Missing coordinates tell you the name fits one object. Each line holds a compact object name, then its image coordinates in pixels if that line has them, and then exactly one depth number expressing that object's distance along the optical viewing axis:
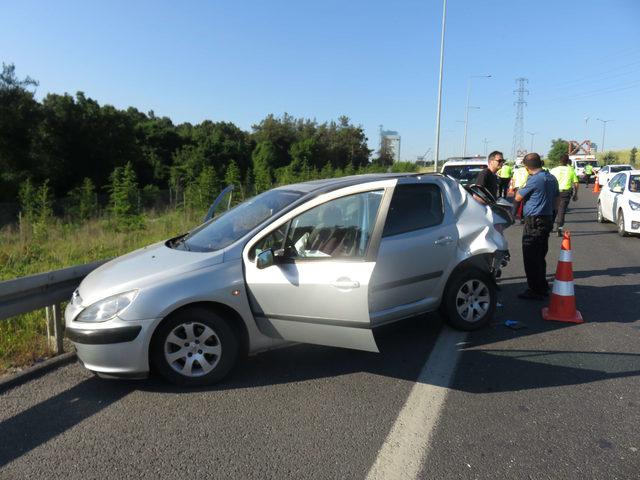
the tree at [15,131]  32.59
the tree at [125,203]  14.98
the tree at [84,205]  17.39
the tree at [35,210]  12.05
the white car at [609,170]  28.33
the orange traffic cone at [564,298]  5.38
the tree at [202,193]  17.09
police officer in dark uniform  6.25
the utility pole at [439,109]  27.45
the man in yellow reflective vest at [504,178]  14.80
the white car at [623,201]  11.10
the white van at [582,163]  41.62
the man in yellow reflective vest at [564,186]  11.41
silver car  3.66
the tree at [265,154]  59.87
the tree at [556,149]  96.90
